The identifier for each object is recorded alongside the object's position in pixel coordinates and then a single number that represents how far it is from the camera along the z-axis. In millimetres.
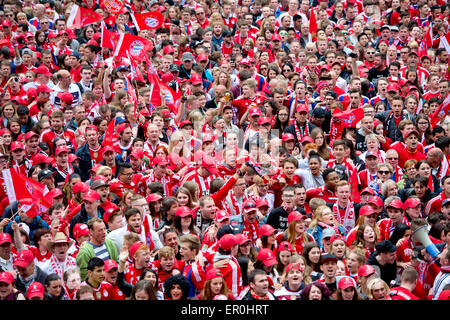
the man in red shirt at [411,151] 25641
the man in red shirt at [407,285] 17484
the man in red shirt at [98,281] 17875
